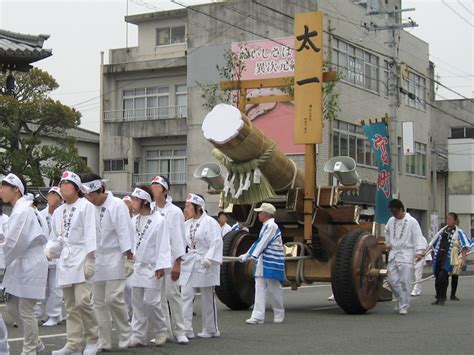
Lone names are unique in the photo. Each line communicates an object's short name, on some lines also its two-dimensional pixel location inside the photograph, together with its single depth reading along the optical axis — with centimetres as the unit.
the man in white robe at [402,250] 1339
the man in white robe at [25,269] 779
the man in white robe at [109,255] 875
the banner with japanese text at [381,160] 2356
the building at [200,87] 3531
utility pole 2925
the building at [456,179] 4800
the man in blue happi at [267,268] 1170
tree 2906
